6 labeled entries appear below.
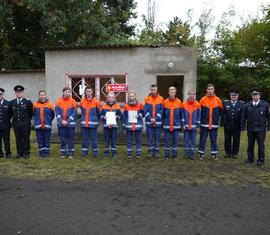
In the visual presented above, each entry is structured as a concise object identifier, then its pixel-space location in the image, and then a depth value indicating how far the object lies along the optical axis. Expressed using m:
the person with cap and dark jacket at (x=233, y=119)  6.00
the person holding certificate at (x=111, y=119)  6.06
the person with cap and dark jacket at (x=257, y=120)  5.69
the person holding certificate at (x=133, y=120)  6.05
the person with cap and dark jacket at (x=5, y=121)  5.99
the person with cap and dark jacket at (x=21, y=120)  5.97
